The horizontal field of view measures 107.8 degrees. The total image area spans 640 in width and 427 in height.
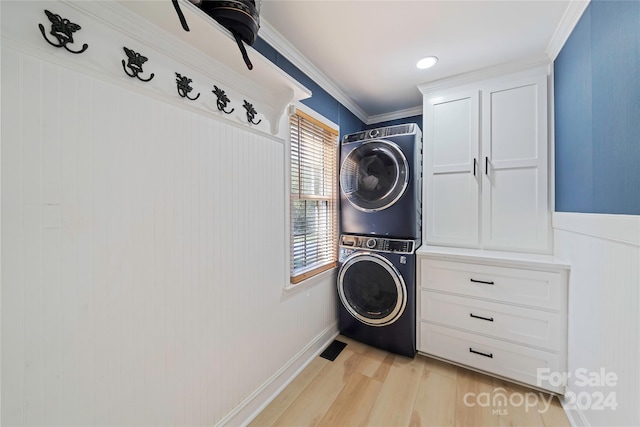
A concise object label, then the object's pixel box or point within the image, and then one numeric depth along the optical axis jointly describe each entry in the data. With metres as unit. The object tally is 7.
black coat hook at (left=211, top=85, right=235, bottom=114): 1.17
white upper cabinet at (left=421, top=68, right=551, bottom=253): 1.71
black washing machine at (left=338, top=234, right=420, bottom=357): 1.88
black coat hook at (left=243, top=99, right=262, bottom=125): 1.32
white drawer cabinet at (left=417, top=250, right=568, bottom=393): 1.49
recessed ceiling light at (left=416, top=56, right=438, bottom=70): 1.71
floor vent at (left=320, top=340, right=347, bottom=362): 1.97
